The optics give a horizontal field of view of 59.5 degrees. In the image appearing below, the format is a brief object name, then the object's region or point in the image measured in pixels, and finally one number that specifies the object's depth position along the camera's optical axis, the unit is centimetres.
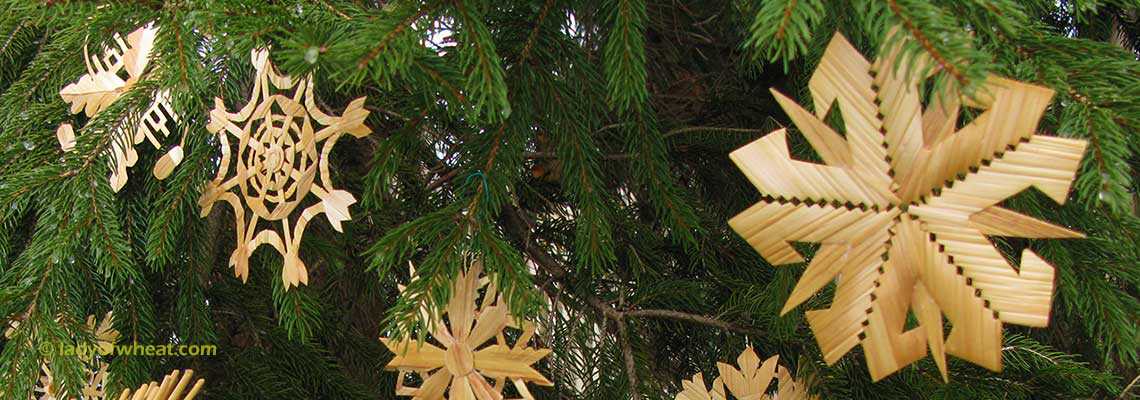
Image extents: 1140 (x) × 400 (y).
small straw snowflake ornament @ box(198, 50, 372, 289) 68
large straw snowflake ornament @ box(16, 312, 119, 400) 73
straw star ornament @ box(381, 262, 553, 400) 63
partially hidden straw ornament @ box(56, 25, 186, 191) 73
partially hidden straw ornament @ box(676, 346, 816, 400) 66
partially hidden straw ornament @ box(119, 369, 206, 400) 66
